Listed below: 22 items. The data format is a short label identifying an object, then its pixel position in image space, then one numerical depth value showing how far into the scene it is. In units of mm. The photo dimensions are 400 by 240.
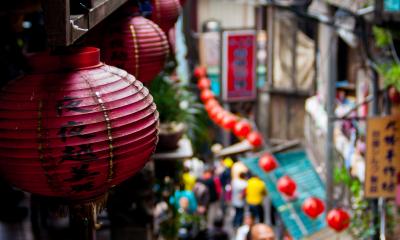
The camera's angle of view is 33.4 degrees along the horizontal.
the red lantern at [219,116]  17125
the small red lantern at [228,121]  16672
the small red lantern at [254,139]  15812
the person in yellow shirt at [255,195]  16125
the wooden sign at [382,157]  10109
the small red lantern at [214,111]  17641
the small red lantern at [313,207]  12117
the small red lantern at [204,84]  19859
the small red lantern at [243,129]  16000
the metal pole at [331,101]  12609
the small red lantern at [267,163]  14938
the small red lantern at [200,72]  21191
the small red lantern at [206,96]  18953
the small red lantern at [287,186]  13719
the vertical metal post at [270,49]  21344
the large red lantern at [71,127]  2912
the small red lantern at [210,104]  18234
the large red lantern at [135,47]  4621
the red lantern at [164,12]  6227
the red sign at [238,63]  19609
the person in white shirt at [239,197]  16703
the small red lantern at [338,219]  11000
